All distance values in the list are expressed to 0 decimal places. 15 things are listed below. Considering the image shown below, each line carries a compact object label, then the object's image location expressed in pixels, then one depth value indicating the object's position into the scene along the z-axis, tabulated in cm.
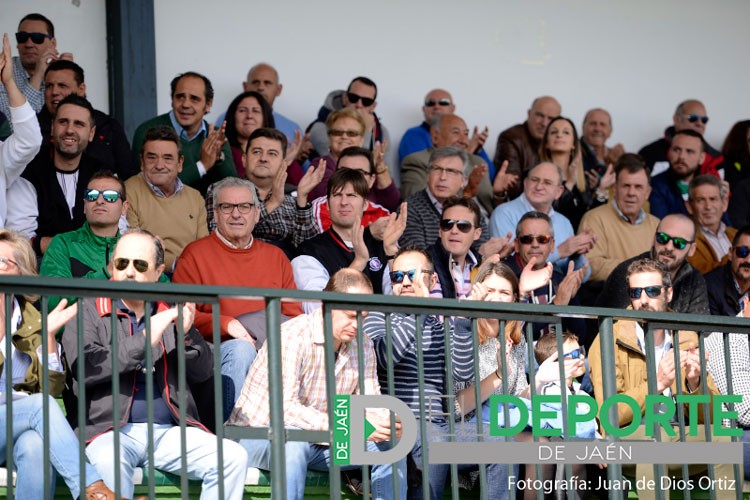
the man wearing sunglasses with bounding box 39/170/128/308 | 1521
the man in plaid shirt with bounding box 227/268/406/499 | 1260
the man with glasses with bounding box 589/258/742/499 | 1323
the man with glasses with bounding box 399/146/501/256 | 1909
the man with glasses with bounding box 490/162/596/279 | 2022
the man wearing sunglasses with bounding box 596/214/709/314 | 1814
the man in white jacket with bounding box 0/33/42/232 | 1598
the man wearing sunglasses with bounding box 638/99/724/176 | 2372
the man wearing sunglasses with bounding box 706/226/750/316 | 1881
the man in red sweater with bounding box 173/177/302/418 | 1534
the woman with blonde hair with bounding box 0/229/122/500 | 1166
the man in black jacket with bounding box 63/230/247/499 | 1227
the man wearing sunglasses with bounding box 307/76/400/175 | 2117
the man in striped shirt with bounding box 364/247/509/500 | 1312
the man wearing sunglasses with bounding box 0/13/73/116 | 1908
